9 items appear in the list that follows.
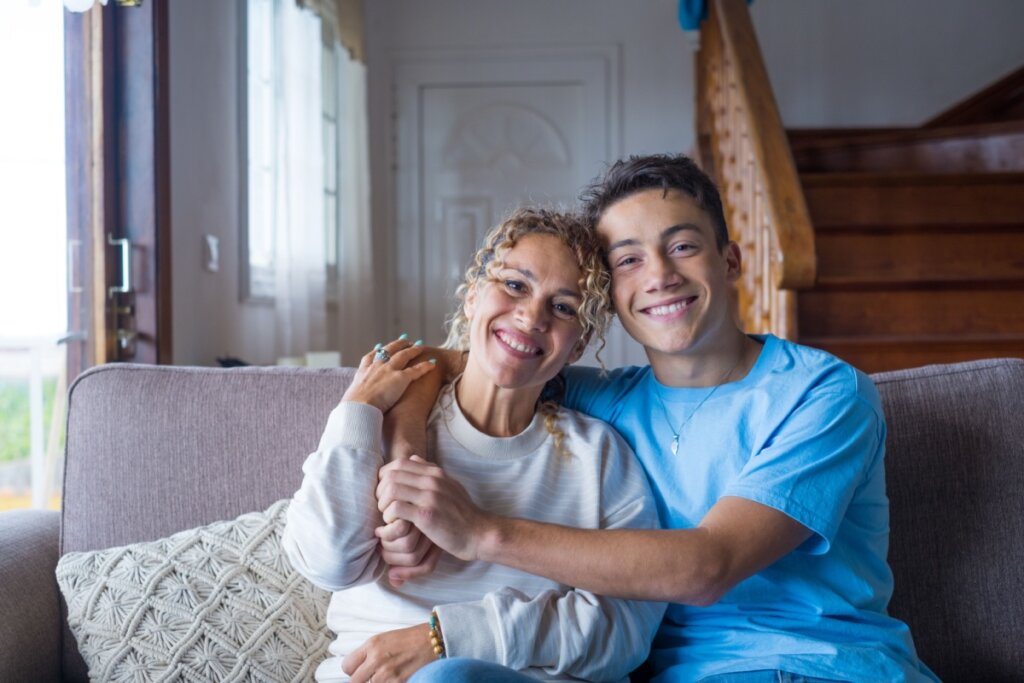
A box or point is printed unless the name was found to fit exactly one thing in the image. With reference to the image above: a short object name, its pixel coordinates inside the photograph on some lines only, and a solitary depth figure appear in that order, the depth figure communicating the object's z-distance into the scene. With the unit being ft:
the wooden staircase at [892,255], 10.07
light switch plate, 10.03
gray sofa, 5.19
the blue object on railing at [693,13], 14.24
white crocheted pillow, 4.85
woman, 4.21
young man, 4.01
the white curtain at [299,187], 11.73
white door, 17.78
